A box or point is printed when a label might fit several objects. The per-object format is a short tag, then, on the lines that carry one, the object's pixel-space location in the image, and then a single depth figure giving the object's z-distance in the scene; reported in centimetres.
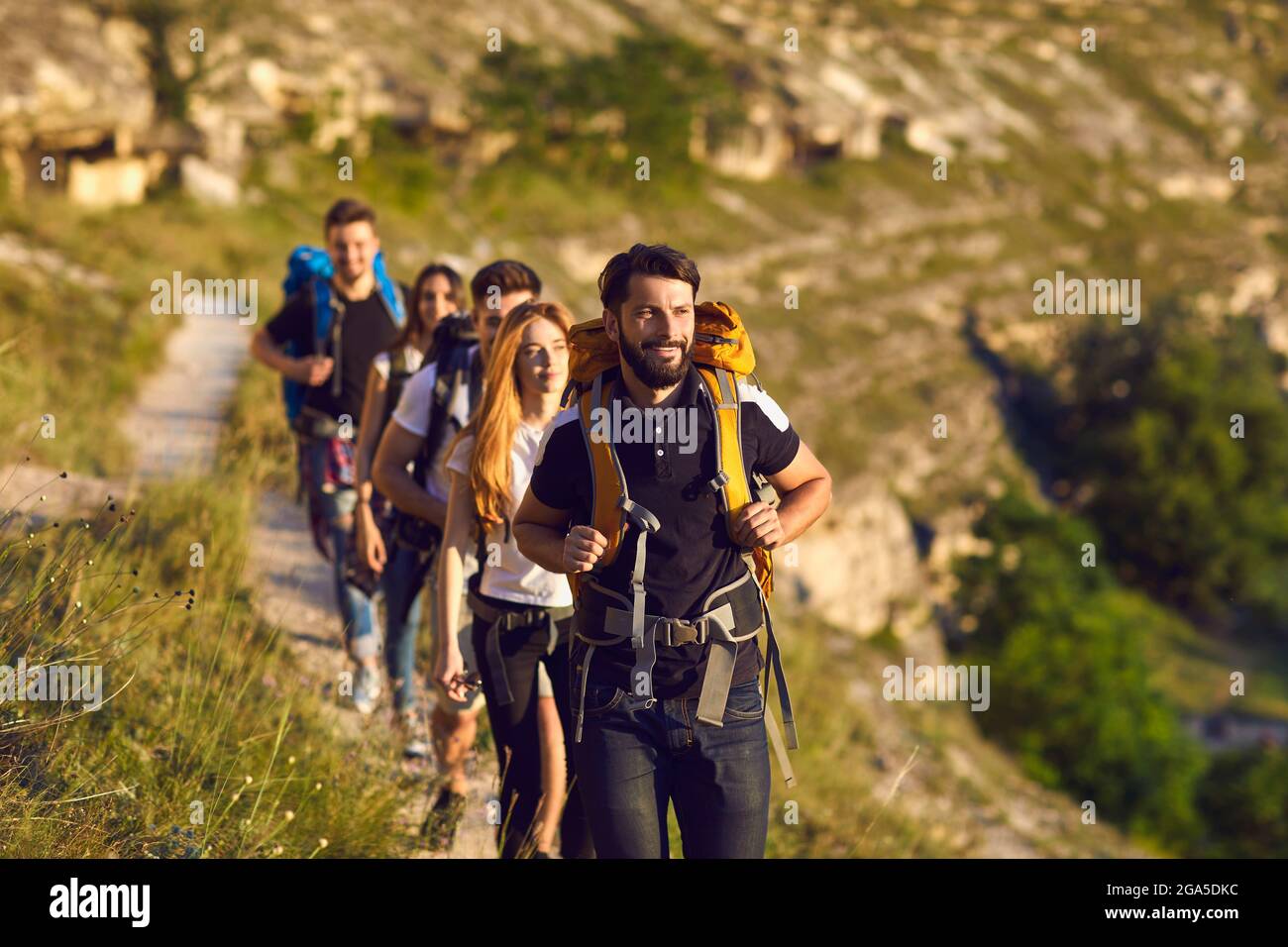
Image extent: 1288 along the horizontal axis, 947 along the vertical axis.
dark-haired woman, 490
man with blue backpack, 537
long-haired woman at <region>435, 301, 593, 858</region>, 381
